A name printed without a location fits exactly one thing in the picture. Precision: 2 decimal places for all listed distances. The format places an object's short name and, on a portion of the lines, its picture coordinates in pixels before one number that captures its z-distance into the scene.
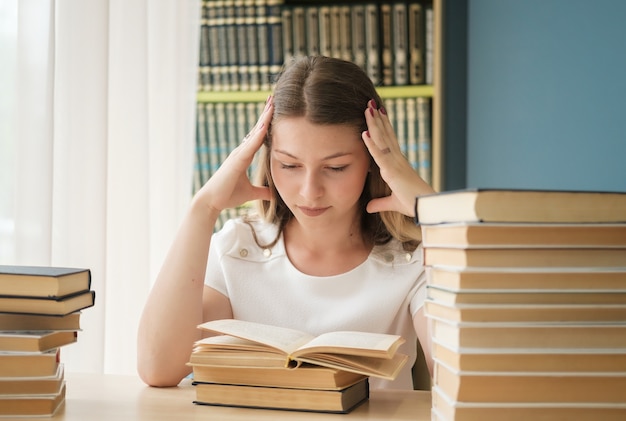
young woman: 1.43
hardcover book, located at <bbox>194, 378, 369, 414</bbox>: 1.04
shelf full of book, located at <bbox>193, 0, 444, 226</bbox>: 2.84
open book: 1.03
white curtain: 1.58
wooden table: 1.03
